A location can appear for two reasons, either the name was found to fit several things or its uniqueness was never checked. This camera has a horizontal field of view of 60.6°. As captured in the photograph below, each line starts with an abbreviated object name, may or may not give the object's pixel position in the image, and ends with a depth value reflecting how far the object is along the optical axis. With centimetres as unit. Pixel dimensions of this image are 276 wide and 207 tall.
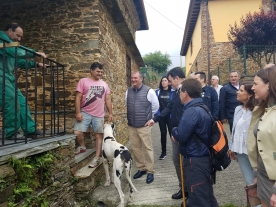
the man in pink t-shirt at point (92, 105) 442
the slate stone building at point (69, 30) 518
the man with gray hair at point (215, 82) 664
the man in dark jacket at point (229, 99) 481
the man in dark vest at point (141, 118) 464
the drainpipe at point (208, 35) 1428
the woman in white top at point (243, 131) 307
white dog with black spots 364
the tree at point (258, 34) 1109
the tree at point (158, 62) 3969
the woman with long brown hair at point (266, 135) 189
